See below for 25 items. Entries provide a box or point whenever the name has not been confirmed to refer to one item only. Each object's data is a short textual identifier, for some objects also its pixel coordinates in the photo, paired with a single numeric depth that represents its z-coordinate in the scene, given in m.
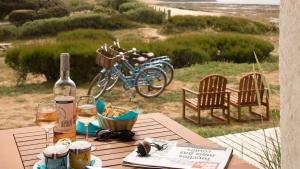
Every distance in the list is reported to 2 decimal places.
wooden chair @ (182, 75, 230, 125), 6.15
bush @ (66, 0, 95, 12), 31.28
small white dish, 1.82
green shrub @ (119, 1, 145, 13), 28.45
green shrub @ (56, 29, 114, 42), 15.32
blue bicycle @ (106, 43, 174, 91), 7.78
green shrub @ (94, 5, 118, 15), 27.80
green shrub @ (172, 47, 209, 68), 11.03
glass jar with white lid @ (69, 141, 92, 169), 1.74
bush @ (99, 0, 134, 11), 31.74
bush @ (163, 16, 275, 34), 21.12
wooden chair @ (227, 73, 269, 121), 6.23
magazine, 1.84
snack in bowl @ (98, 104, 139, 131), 2.22
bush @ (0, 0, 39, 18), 28.20
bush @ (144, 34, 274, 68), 11.06
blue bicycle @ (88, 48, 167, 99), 7.50
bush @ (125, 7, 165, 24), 24.94
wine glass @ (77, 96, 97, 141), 2.05
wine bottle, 1.93
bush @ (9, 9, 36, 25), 24.38
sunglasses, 2.23
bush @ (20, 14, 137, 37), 20.45
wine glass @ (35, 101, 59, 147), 1.88
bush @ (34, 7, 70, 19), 25.14
